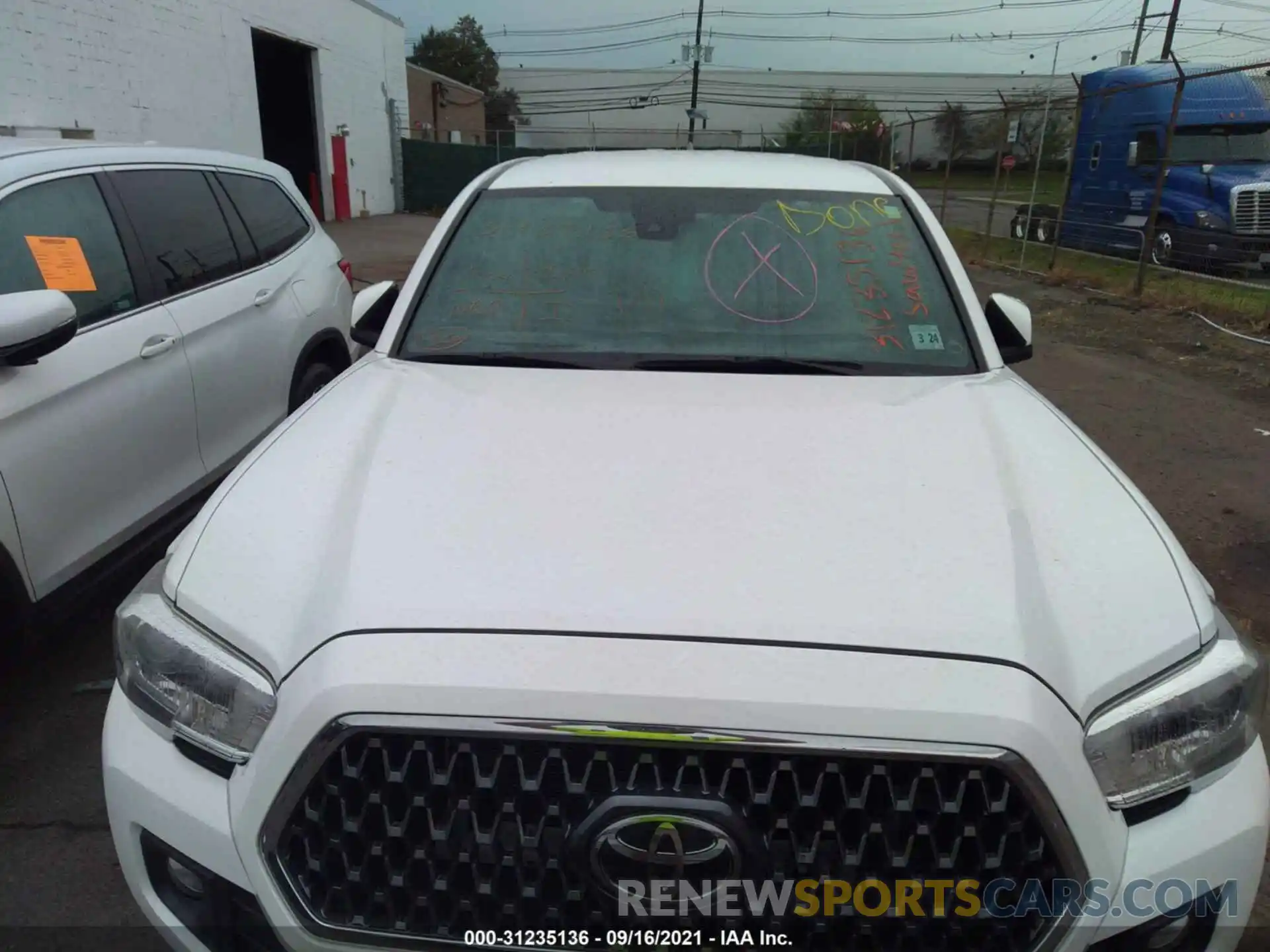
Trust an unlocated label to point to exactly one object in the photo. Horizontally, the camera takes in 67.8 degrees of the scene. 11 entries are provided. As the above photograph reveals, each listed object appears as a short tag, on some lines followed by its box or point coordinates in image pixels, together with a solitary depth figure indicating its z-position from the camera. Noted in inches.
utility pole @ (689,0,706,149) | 1708.9
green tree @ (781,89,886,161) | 1380.3
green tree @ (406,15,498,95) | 2743.6
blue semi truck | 517.7
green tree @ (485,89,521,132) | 2539.4
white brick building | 499.2
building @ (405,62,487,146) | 1513.3
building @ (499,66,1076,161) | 2534.4
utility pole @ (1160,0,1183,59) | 1089.5
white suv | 108.3
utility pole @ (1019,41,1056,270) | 556.4
